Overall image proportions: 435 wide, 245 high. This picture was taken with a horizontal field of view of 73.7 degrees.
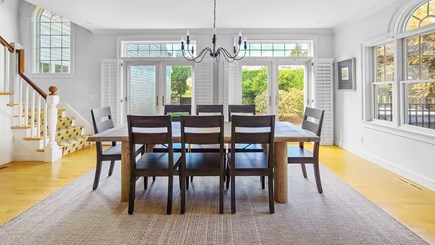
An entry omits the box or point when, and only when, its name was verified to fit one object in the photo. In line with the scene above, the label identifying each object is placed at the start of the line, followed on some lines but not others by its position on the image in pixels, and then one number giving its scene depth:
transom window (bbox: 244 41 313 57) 6.46
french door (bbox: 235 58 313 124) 6.39
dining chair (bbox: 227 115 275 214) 2.56
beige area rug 2.20
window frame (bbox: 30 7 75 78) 6.43
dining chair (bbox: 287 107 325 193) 3.16
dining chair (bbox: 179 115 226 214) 2.55
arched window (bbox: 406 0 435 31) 3.60
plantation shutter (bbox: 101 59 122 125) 6.26
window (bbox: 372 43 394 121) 4.48
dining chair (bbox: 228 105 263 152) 4.36
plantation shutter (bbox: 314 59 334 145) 6.25
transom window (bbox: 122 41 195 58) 6.47
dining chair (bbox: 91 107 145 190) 3.29
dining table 2.75
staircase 4.75
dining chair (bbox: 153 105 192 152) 4.33
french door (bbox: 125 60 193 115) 6.41
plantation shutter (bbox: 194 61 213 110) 6.24
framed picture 5.49
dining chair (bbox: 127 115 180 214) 2.58
